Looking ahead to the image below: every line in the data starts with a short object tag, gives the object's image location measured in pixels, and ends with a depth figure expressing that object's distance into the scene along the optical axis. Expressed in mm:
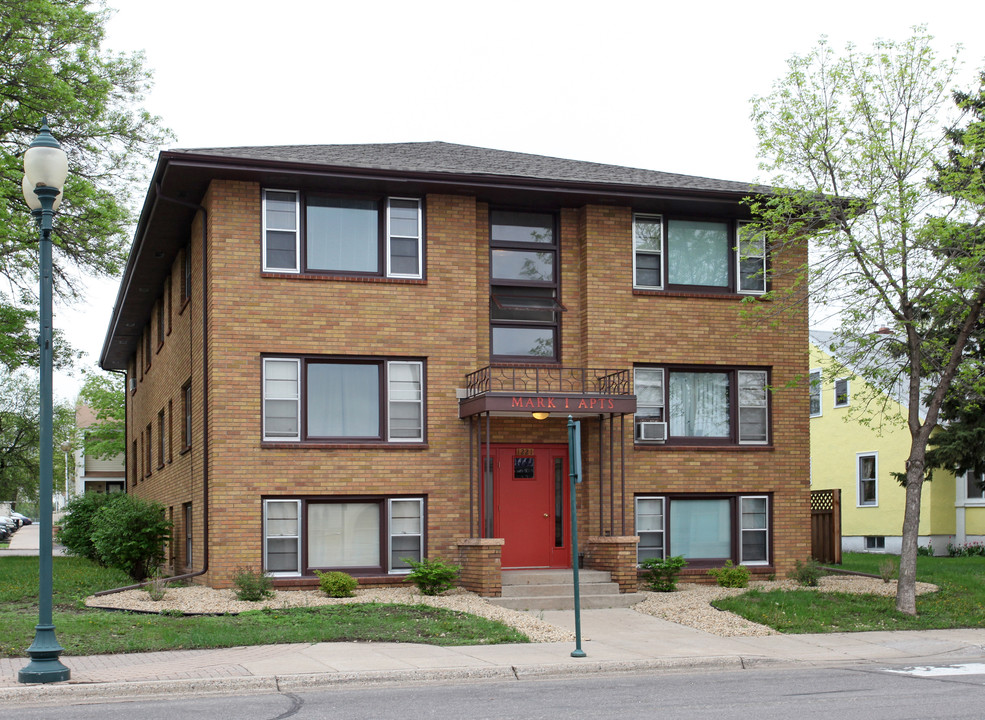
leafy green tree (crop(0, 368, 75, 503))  54344
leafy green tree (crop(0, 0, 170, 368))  25422
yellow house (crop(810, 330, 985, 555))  31000
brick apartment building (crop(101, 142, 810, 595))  17859
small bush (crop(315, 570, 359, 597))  16984
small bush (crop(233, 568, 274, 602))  16344
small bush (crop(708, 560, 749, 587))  18875
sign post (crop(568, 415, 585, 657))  12383
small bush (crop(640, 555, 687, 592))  18422
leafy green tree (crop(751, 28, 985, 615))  16031
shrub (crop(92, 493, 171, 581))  21125
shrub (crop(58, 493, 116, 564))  28828
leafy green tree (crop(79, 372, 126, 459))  60125
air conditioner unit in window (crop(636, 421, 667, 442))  19438
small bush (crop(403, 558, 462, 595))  16969
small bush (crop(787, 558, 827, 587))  18688
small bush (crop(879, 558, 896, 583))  19188
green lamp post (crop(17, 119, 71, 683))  10609
